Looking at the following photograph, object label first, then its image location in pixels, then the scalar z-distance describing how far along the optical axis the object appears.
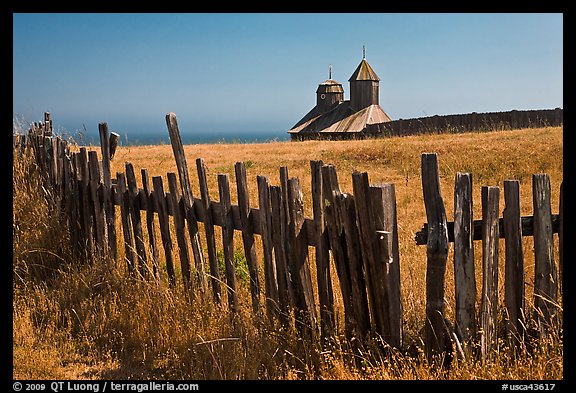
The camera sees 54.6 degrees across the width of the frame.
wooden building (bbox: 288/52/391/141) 44.12
